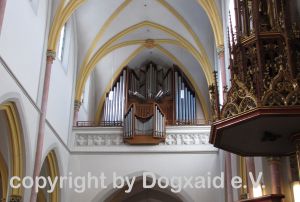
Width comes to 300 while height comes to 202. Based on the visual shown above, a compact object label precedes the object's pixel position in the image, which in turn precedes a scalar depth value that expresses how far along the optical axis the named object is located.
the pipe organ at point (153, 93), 16.00
